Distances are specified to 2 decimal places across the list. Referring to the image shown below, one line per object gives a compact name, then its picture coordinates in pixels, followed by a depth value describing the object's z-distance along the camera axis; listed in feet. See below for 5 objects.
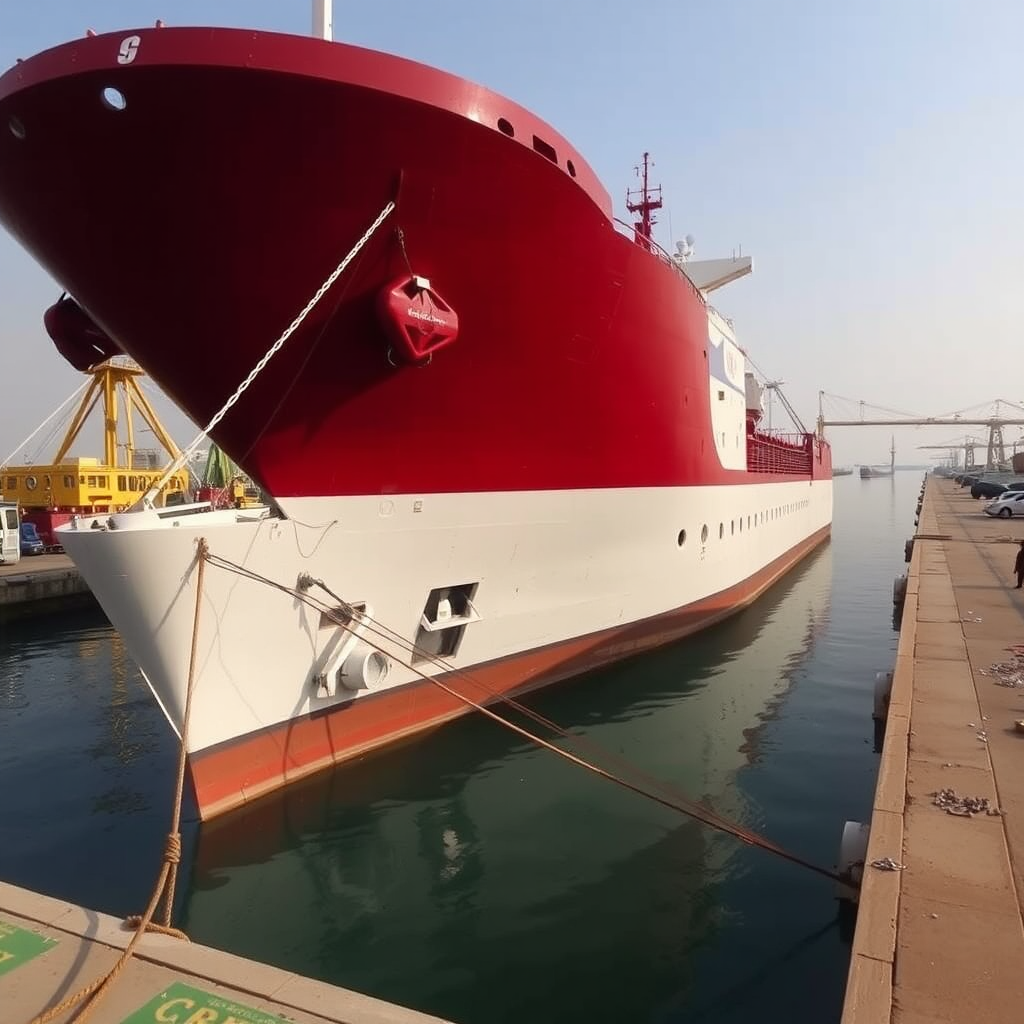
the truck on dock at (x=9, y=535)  67.00
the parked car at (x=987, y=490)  171.13
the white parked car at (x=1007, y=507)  110.22
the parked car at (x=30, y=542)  75.46
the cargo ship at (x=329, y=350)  18.72
